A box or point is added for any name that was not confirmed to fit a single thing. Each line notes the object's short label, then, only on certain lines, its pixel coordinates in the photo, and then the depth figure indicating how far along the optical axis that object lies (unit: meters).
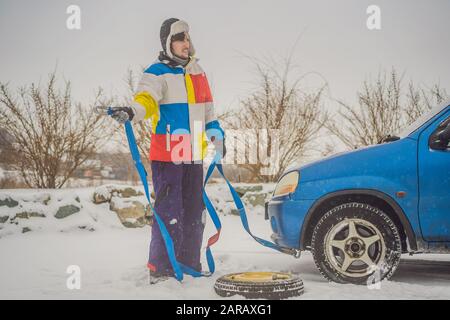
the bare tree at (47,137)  7.70
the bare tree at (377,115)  8.39
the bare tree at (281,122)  8.52
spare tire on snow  3.43
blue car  3.68
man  4.02
